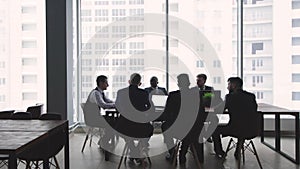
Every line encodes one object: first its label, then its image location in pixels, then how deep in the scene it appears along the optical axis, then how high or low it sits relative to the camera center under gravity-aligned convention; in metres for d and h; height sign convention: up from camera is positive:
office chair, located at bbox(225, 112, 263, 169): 4.59 -0.69
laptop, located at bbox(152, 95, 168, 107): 5.78 -0.37
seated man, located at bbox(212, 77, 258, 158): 4.58 -0.43
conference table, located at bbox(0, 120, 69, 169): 2.62 -0.51
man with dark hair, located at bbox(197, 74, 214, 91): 6.31 -0.08
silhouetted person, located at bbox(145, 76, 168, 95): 6.55 -0.19
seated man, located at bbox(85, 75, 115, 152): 5.51 -0.39
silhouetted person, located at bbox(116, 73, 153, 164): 4.48 -0.45
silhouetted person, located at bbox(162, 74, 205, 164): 4.57 -0.46
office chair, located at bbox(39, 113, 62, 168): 4.29 -0.47
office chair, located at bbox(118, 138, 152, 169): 4.78 -1.06
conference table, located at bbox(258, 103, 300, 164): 5.13 -0.68
